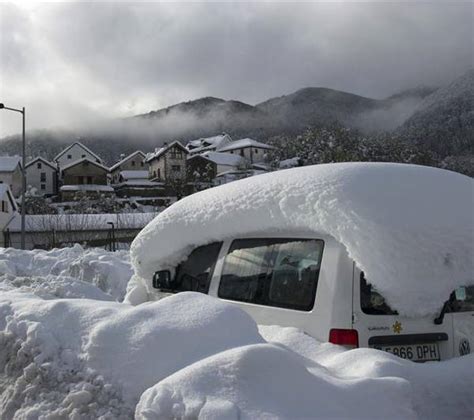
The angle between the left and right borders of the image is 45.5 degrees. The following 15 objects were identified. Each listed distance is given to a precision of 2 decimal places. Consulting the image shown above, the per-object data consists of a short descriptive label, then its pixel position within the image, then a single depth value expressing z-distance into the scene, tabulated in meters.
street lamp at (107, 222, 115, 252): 32.33
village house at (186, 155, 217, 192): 66.62
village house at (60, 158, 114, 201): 74.69
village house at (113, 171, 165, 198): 71.06
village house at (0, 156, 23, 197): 71.81
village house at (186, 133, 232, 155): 101.56
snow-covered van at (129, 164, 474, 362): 3.78
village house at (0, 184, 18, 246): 43.66
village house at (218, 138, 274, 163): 91.12
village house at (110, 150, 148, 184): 90.31
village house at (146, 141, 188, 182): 74.44
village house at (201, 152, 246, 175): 79.19
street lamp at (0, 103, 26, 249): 25.31
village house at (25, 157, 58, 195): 83.25
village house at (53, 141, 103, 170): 93.19
